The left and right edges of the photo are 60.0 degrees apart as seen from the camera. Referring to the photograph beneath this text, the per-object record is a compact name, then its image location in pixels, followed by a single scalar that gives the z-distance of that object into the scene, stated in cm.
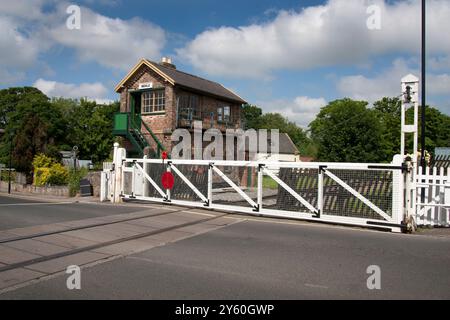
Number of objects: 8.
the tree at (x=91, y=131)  5562
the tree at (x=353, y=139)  4491
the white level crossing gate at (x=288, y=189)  958
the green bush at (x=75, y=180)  1888
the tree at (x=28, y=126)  2327
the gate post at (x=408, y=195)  927
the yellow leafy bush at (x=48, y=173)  2088
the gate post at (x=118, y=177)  1494
